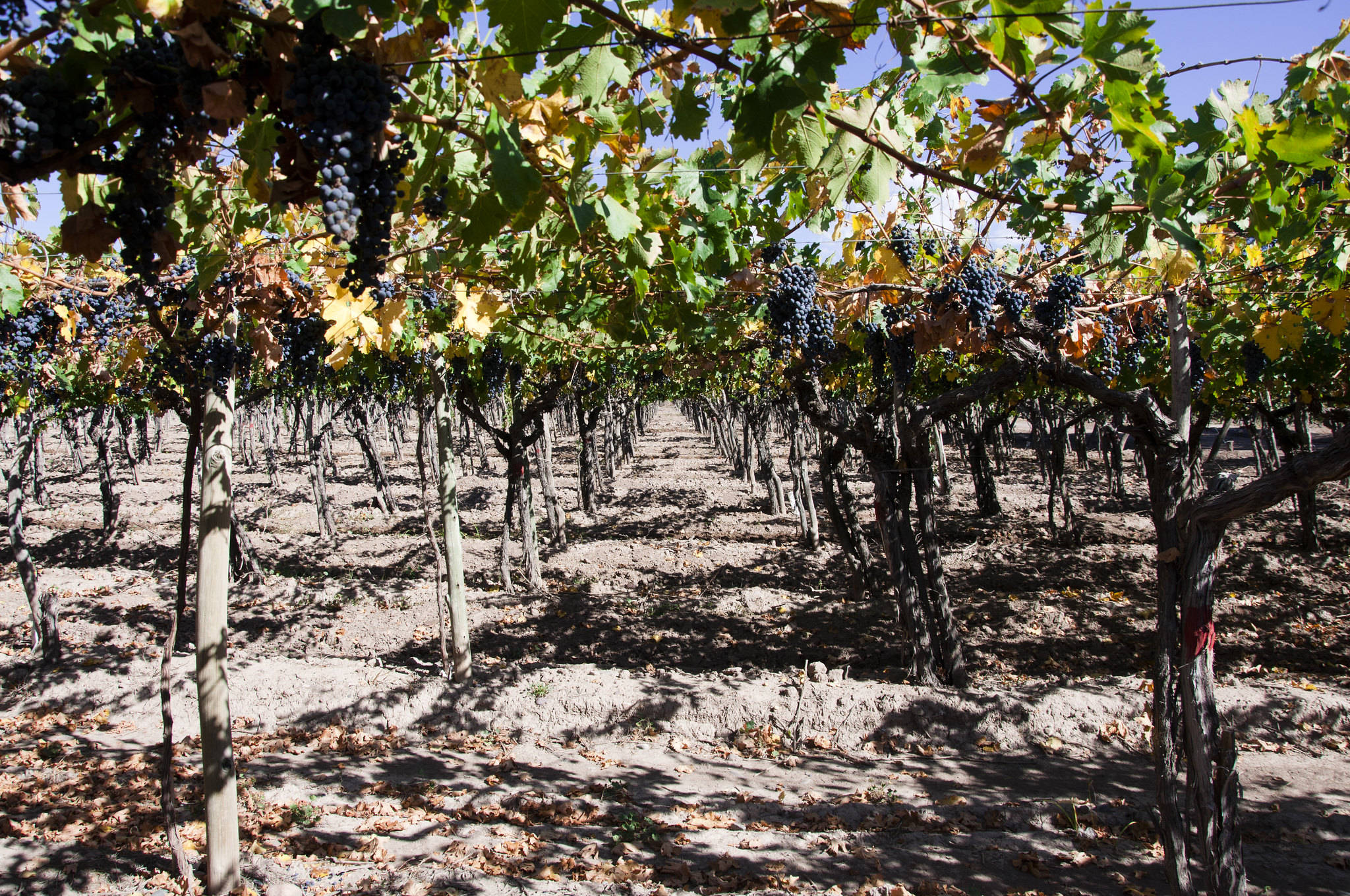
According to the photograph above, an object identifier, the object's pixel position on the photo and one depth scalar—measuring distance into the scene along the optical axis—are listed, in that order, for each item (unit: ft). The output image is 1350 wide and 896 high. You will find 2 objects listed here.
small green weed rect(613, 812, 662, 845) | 13.99
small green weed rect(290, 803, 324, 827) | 14.56
